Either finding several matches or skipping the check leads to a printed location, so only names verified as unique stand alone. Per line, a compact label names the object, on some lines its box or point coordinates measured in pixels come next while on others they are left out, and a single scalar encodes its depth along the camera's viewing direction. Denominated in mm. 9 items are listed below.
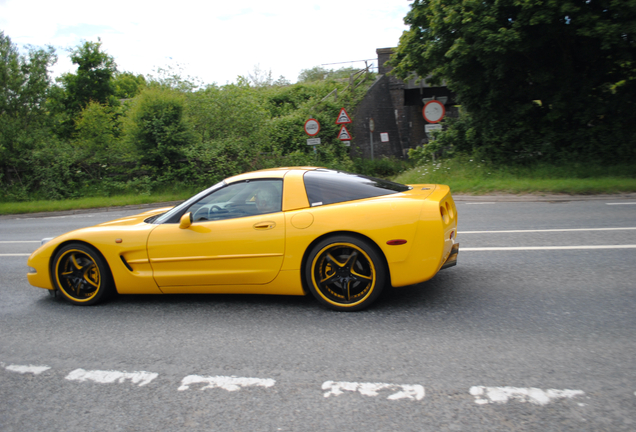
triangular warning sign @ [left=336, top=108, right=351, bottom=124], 21062
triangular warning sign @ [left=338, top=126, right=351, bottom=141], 21906
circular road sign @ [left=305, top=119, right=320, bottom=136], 21453
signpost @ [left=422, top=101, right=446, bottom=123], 15328
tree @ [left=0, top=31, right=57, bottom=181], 20422
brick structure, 31391
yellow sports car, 4109
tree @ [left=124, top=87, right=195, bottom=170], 19531
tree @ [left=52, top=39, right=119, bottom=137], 38750
